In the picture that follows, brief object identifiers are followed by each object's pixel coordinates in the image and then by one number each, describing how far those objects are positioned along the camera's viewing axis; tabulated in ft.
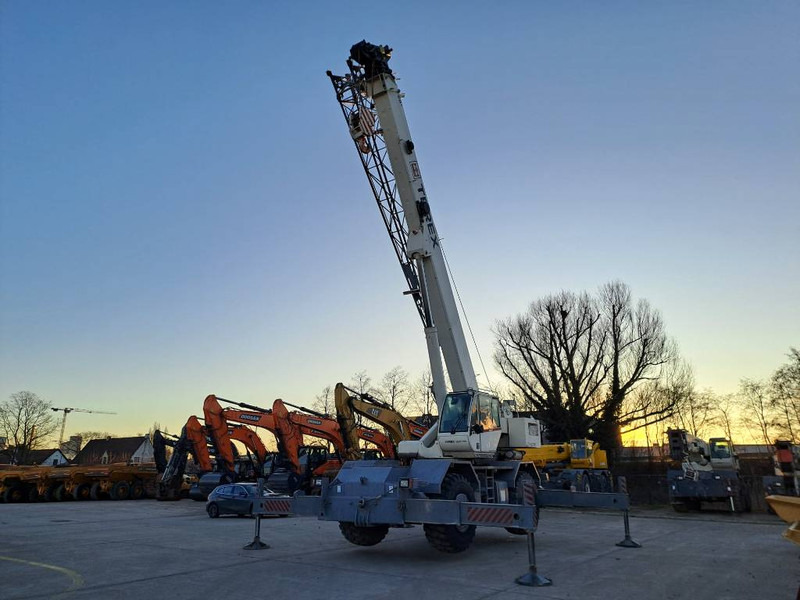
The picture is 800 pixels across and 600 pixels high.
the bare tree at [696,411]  133.18
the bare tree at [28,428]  251.39
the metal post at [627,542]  37.01
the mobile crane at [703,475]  62.13
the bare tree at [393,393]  207.31
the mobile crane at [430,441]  31.45
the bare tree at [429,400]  193.92
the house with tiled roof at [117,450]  296.71
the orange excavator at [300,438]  88.02
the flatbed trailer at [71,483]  97.76
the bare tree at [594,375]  111.45
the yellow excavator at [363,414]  80.59
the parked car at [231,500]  63.10
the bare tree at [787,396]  140.56
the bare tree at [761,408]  172.76
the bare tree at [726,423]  166.42
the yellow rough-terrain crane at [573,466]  73.36
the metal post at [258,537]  36.42
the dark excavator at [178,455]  90.07
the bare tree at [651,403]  113.09
